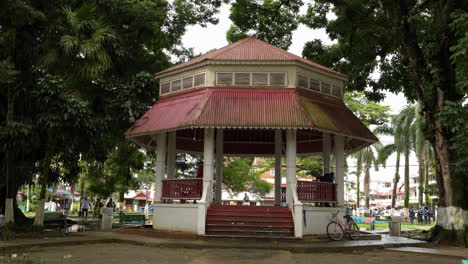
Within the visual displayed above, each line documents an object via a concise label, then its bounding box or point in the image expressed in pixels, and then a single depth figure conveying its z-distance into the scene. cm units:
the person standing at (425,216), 3778
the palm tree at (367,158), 5816
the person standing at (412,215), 3819
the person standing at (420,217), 3847
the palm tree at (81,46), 1625
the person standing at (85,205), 3036
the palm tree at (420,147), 3591
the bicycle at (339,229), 1612
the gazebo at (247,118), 1575
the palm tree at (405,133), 4109
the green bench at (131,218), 2397
